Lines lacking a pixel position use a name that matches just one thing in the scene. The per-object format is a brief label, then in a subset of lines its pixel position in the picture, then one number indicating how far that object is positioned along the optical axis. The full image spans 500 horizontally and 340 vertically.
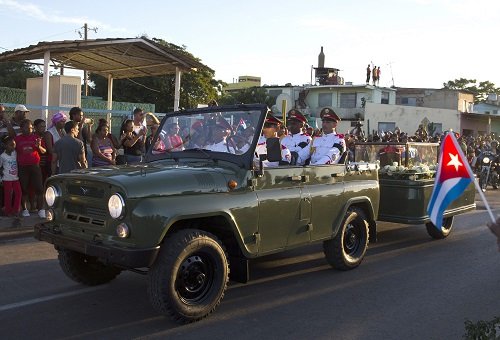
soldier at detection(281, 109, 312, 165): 6.88
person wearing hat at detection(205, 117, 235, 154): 5.32
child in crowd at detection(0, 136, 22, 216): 8.92
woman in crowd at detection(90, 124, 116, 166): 9.22
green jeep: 4.27
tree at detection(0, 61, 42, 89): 41.03
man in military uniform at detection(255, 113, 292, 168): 5.41
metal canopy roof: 11.74
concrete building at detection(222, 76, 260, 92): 70.81
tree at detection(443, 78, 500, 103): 72.44
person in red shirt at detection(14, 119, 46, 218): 9.03
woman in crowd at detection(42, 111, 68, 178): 9.53
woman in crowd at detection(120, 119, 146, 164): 9.61
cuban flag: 3.41
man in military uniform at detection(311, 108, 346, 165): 6.44
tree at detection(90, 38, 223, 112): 40.00
